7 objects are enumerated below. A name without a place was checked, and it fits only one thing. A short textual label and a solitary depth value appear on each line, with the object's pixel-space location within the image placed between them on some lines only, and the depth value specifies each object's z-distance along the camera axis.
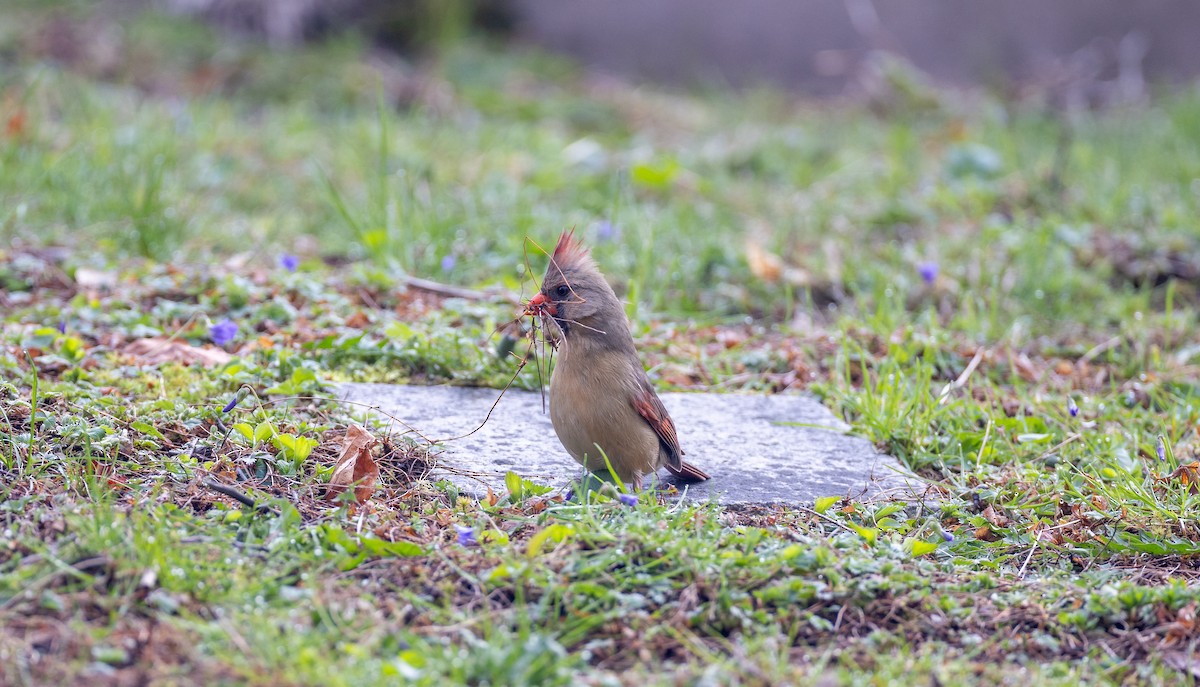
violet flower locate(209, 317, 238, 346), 7.90
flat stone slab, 6.70
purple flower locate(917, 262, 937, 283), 10.41
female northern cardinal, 6.31
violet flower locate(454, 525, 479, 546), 5.59
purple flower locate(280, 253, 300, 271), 9.37
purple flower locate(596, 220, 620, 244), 10.76
